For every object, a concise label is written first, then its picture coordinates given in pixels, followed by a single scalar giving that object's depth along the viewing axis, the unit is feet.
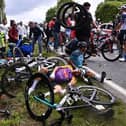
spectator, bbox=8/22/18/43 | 29.96
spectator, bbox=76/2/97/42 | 21.99
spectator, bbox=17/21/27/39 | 38.30
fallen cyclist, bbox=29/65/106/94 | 13.34
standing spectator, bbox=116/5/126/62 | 23.93
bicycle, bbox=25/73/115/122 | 11.61
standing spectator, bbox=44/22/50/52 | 37.58
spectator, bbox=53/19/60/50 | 33.12
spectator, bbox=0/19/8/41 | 30.94
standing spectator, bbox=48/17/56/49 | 35.55
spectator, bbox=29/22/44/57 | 30.32
